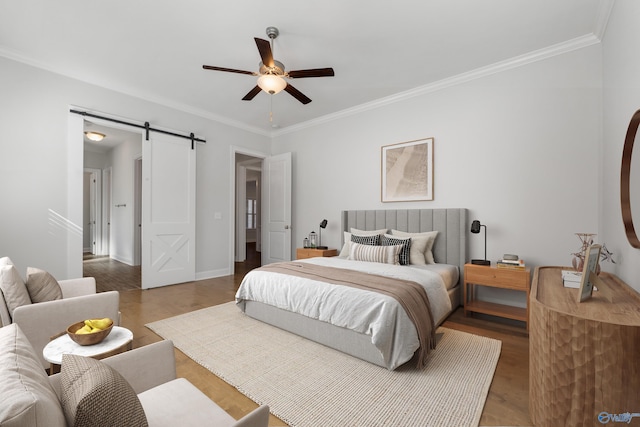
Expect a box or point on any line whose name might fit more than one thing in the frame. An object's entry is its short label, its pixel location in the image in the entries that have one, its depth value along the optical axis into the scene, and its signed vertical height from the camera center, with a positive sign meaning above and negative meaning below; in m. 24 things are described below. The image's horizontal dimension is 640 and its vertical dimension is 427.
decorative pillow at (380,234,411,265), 3.64 -0.38
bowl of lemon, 1.55 -0.64
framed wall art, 4.13 +0.63
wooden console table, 1.24 -0.66
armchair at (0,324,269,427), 0.63 -0.47
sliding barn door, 4.51 +0.05
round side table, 1.48 -0.72
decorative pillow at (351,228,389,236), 4.25 -0.27
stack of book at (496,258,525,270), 3.07 -0.53
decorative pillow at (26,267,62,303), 2.14 -0.55
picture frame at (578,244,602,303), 1.58 -0.35
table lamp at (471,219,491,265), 3.35 -0.22
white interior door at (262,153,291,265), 5.77 +0.11
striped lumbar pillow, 3.59 -0.50
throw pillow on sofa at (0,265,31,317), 1.94 -0.51
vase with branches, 2.38 -0.35
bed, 2.15 -0.77
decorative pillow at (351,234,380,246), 3.98 -0.36
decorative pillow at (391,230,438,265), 3.67 -0.44
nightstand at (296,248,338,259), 4.82 -0.65
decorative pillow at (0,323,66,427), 0.58 -0.40
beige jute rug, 1.70 -1.16
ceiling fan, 2.75 +1.34
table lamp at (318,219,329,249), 5.11 -0.33
